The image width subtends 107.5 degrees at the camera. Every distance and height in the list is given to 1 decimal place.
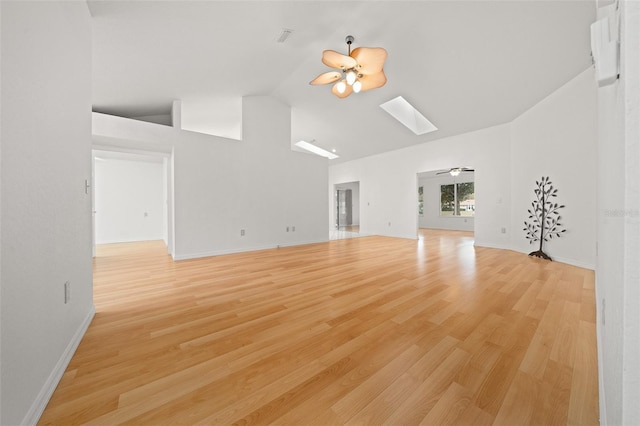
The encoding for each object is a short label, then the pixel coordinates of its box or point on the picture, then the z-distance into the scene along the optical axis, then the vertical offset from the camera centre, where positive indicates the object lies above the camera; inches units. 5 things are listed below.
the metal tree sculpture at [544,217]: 167.8 -5.0
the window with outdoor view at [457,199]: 398.0 +19.1
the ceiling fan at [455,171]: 291.4 +49.2
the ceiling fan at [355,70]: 115.4 +76.4
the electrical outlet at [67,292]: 58.9 -20.6
